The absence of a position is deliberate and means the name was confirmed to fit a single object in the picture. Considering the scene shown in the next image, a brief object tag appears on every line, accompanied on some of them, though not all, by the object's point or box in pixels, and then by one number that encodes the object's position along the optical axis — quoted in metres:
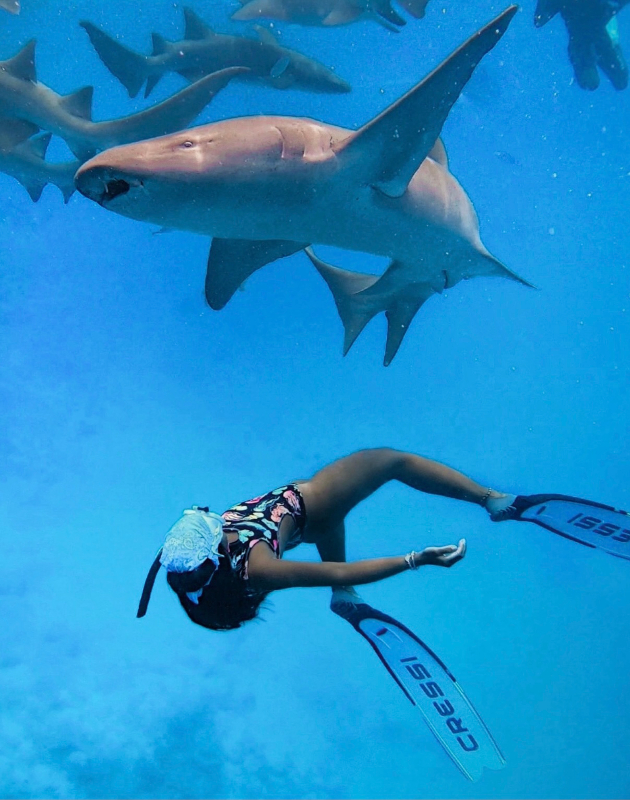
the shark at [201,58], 9.24
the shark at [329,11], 9.22
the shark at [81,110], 6.20
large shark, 3.61
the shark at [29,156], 7.41
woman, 2.90
